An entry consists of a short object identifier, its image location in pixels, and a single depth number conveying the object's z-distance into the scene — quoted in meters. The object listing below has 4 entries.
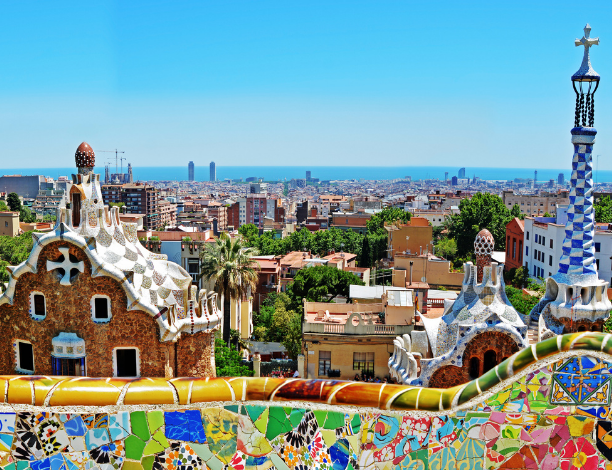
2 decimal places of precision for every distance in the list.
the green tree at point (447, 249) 80.75
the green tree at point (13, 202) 110.88
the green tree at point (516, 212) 88.01
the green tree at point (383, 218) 97.83
